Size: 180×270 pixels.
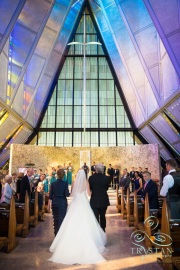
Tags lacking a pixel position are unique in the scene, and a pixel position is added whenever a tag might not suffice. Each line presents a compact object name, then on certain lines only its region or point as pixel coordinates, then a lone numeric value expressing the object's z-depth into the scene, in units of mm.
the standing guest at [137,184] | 9789
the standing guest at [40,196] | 7748
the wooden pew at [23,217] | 5471
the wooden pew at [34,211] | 6592
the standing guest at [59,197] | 4637
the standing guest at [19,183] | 6922
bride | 3820
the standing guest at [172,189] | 4004
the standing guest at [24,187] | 6053
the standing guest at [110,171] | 15539
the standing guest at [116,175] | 15059
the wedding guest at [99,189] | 4758
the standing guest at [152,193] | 5145
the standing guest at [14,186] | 8634
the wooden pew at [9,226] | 4355
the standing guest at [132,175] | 13960
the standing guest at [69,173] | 15941
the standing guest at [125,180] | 10132
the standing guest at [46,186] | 10406
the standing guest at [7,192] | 5703
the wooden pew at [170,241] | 3371
